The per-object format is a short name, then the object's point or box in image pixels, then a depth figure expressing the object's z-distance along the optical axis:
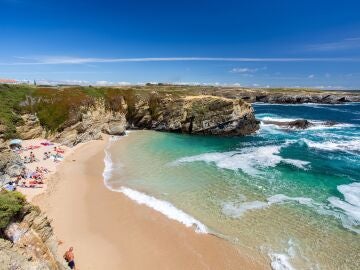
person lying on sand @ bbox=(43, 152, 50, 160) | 33.94
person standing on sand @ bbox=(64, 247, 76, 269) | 14.76
